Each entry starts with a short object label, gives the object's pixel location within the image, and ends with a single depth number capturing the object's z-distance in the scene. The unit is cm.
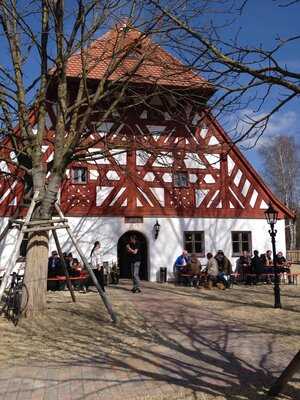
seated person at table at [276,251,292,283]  1896
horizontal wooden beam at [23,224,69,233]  1000
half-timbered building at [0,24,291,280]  1836
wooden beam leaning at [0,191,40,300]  894
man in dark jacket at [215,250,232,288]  1723
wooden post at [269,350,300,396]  486
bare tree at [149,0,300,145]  460
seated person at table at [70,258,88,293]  1553
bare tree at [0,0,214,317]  1056
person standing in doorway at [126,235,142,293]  1448
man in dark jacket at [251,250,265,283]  1844
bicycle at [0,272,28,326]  1021
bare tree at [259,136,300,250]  3986
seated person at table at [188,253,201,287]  1756
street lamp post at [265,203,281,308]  1200
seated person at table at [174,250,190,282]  1855
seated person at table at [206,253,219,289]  1669
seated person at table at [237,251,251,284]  1872
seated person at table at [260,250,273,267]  1928
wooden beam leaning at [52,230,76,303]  1130
